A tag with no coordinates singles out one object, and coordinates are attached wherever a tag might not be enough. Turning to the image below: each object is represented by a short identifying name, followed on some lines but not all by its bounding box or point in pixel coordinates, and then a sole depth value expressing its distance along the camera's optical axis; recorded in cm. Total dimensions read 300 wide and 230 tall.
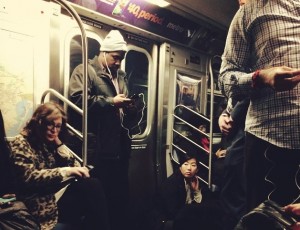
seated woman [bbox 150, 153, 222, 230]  307
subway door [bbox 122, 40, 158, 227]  422
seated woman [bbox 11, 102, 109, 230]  212
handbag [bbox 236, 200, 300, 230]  101
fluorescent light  396
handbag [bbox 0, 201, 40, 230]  169
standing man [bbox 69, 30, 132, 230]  310
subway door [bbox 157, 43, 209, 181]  452
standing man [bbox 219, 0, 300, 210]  116
